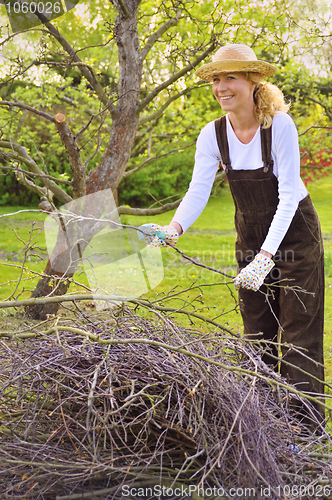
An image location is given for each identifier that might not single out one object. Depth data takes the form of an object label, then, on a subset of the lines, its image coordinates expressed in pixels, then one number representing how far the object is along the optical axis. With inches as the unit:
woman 86.9
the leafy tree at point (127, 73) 170.2
